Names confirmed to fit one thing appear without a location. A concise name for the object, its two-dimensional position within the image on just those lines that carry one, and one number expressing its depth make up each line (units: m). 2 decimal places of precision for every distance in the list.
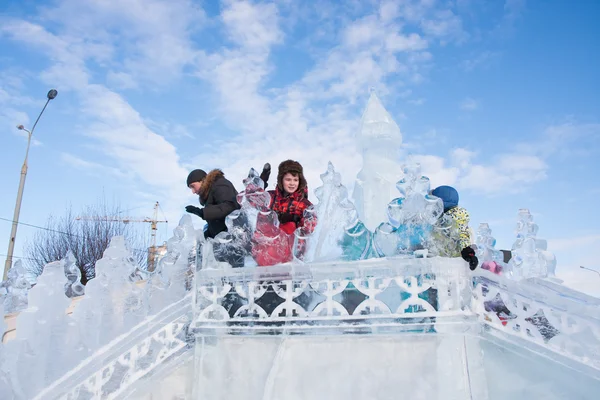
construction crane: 21.23
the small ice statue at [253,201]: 3.99
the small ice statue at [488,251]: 4.62
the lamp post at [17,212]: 13.58
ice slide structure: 3.17
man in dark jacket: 4.58
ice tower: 6.02
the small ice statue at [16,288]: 6.00
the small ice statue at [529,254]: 4.39
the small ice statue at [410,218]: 3.57
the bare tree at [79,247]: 20.03
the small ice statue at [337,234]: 3.80
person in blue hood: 3.40
